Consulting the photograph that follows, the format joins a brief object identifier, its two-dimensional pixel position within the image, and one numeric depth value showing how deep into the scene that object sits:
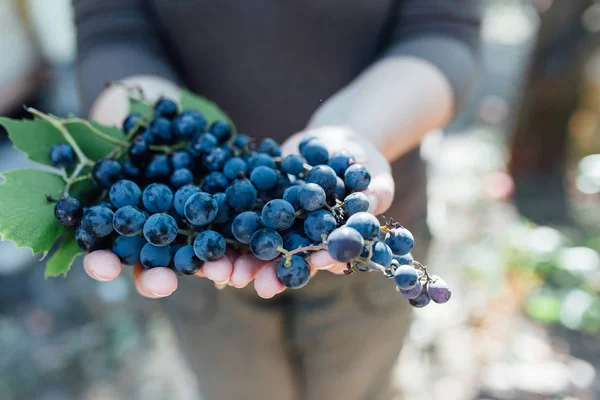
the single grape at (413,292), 0.60
